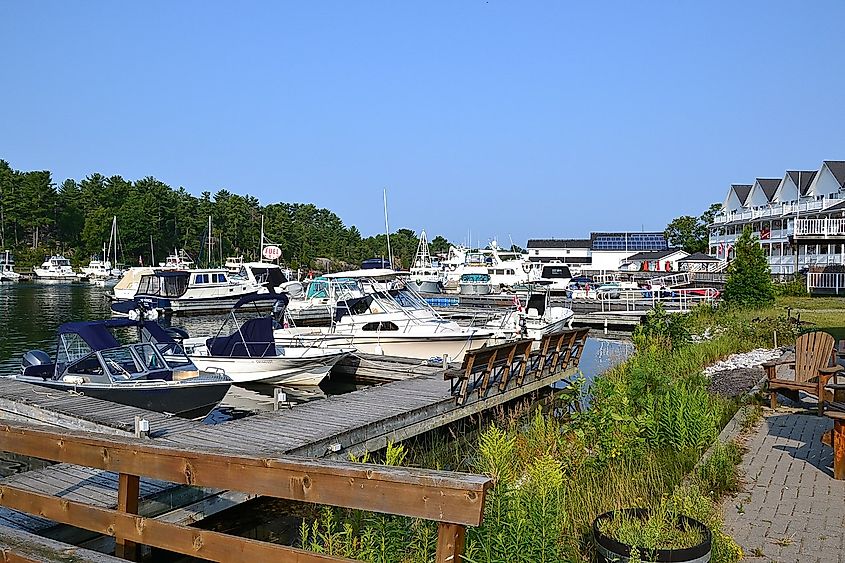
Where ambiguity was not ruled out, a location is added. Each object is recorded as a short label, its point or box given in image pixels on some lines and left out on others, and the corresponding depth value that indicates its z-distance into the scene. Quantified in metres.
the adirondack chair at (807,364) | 11.59
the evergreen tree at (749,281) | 32.12
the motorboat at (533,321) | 23.25
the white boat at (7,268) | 89.29
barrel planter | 4.89
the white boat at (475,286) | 56.44
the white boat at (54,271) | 91.06
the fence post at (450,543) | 3.51
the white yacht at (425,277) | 57.73
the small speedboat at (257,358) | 18.05
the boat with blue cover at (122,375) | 13.72
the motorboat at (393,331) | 21.88
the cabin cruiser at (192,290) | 45.97
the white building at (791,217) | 50.78
